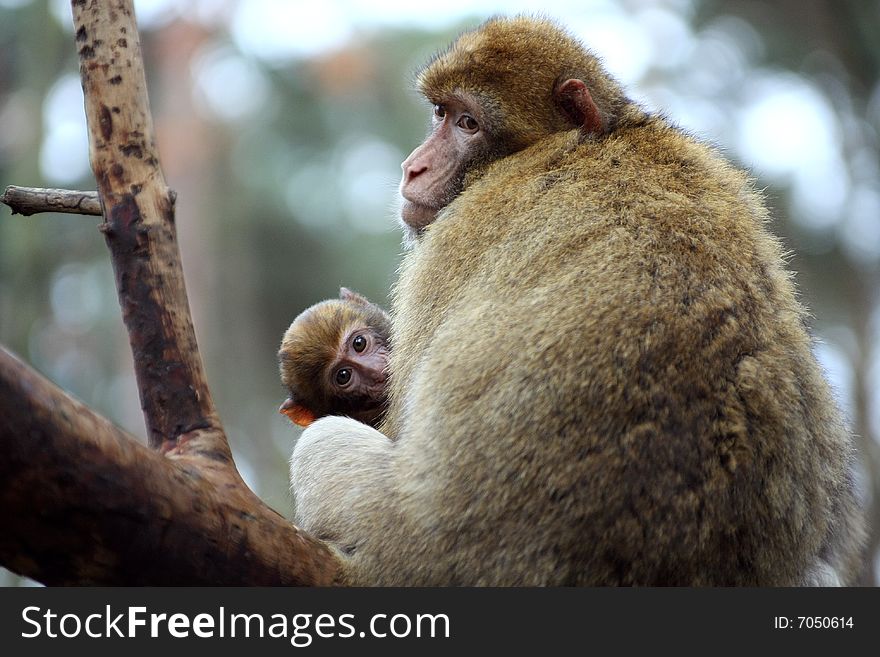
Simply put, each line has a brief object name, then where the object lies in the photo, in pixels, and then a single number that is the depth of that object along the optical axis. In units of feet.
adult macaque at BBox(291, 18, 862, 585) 11.10
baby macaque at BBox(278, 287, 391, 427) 18.69
